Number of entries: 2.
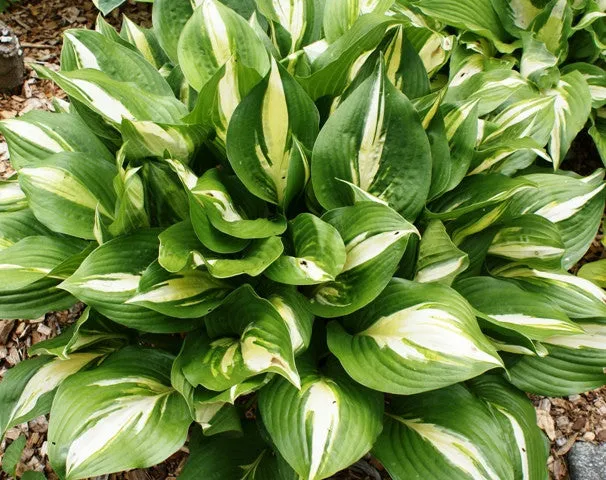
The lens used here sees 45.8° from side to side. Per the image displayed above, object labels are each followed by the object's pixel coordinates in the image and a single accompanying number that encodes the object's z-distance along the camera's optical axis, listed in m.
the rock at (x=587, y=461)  0.70
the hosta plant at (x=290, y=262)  0.54
